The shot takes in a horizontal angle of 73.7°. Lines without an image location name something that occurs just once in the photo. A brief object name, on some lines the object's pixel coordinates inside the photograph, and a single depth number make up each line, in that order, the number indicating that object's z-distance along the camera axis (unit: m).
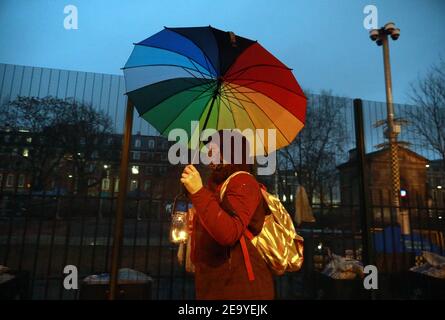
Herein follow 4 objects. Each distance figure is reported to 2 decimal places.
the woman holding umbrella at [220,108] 1.68
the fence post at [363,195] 2.83
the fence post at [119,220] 2.28
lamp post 9.75
